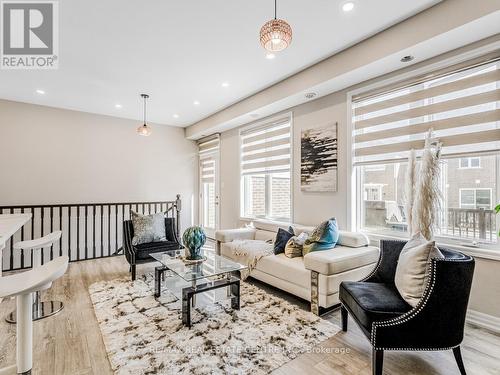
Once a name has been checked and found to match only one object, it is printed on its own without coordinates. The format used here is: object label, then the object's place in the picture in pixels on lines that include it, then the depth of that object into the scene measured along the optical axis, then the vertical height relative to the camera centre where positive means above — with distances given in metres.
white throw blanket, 3.46 -0.84
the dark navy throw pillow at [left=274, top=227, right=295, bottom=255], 3.48 -0.68
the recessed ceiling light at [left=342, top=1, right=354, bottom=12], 2.36 +1.65
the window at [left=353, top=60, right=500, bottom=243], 2.57 +0.47
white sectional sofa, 2.64 -0.88
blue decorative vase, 2.97 -0.59
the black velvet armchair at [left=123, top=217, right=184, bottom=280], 3.74 -0.86
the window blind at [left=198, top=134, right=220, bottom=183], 6.58 +0.86
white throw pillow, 1.83 -0.59
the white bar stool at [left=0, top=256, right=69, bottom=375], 1.58 -0.72
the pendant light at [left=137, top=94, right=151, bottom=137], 4.66 +1.05
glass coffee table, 2.49 -0.93
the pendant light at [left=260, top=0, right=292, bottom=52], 1.88 +1.12
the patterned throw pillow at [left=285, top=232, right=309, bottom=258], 3.30 -0.72
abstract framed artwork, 3.84 +0.46
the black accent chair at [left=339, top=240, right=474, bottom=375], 1.71 -0.86
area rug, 1.96 -1.28
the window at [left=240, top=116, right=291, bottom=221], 4.73 +0.35
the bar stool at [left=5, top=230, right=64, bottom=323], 2.70 -1.26
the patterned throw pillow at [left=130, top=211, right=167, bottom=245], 3.98 -0.60
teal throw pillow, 3.13 -0.59
